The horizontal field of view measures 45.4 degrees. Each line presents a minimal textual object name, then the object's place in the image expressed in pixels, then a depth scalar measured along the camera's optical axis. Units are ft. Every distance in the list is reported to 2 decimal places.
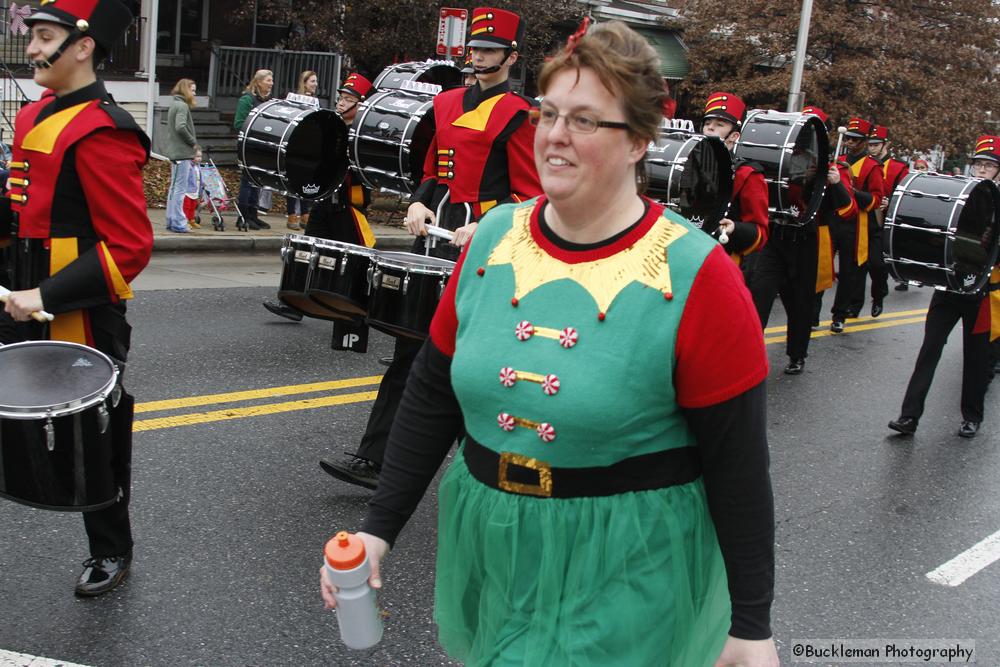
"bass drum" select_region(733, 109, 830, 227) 28.81
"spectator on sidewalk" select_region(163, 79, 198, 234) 43.60
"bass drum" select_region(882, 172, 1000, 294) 23.79
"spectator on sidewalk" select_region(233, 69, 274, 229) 45.85
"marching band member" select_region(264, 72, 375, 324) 26.68
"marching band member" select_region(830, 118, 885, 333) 37.17
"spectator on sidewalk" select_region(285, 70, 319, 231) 46.52
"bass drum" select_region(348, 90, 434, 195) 24.48
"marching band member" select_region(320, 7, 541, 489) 18.31
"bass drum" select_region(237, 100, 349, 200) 26.50
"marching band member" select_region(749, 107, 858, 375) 29.04
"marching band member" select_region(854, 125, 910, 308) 40.42
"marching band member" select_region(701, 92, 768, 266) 24.59
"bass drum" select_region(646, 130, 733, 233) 24.16
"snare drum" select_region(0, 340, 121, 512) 11.23
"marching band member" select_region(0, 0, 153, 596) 12.70
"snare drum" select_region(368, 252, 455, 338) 15.12
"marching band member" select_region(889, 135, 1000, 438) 24.02
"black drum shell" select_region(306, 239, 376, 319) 16.20
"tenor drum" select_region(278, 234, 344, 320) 16.58
